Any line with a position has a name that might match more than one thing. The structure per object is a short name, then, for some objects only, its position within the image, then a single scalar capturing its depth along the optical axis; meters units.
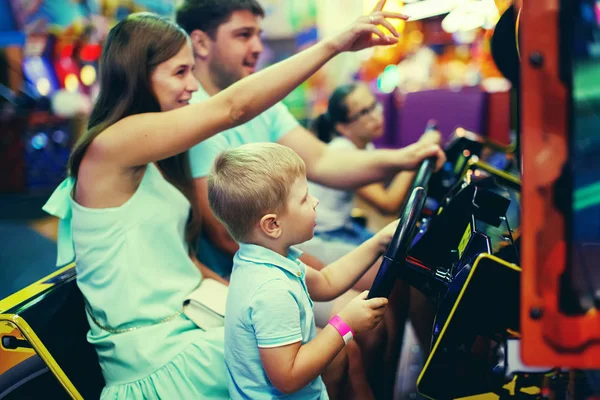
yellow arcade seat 1.47
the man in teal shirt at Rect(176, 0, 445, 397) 2.12
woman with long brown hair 1.62
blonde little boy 1.32
